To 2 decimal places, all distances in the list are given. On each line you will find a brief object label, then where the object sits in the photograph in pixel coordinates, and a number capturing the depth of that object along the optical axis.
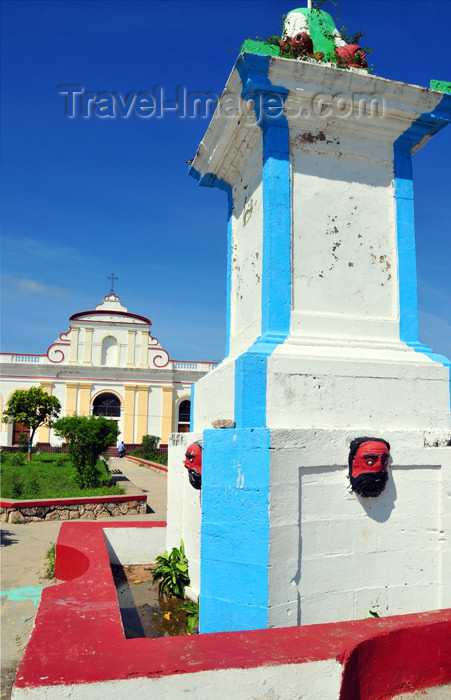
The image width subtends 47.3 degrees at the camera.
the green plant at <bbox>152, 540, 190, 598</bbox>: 3.88
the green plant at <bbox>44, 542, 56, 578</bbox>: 4.96
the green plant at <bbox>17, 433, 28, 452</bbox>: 22.81
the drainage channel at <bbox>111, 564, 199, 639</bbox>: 3.43
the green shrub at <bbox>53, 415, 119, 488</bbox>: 10.97
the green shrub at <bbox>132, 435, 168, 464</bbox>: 24.36
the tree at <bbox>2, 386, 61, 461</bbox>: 20.03
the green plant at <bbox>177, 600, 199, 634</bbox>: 3.29
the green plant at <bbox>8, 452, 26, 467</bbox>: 16.66
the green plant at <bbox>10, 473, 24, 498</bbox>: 9.41
